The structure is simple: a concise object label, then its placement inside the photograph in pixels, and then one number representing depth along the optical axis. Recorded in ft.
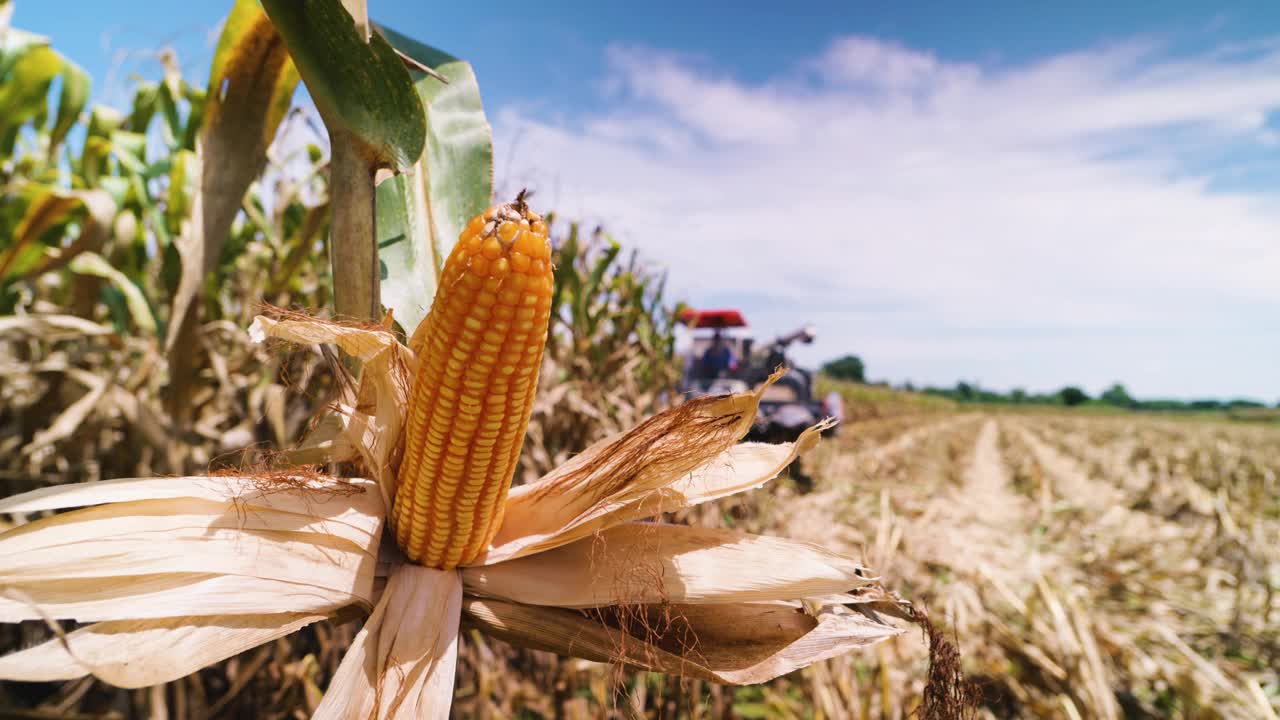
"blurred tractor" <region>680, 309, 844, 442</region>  30.94
